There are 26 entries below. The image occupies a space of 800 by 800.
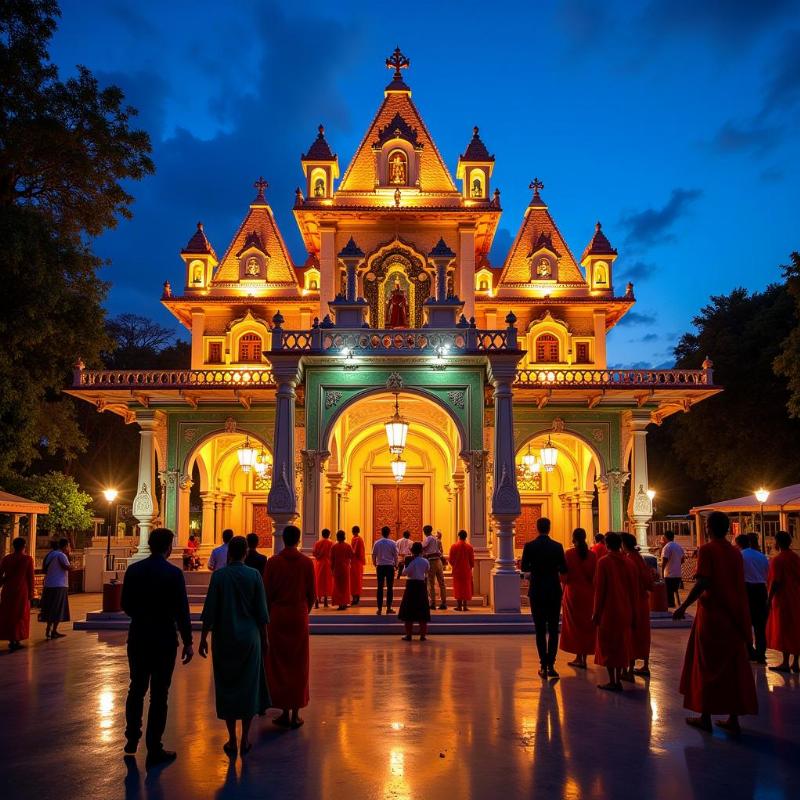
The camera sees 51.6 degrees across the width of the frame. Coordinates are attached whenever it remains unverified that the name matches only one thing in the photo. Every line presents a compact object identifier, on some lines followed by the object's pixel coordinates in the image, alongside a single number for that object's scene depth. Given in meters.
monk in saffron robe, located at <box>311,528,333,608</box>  16.59
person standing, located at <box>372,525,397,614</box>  15.17
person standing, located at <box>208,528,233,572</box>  13.20
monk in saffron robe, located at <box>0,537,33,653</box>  12.55
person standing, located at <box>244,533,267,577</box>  8.87
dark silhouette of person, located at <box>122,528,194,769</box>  6.22
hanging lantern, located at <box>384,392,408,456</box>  16.84
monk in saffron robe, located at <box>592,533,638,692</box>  9.06
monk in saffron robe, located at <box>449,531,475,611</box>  16.36
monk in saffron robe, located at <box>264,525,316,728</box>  7.20
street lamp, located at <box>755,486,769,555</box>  18.47
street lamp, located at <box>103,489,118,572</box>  23.05
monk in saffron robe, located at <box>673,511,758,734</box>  6.85
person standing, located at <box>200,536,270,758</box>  6.23
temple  17.75
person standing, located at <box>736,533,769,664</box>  10.77
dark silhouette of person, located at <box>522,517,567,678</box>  9.70
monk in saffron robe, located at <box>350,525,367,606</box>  17.19
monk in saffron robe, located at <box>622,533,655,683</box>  9.55
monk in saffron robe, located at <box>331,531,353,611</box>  16.11
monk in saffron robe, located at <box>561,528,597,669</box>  10.63
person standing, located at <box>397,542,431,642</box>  13.25
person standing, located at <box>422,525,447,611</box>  15.41
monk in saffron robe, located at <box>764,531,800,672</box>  10.24
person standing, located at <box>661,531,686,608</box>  16.56
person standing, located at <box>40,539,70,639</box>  13.90
